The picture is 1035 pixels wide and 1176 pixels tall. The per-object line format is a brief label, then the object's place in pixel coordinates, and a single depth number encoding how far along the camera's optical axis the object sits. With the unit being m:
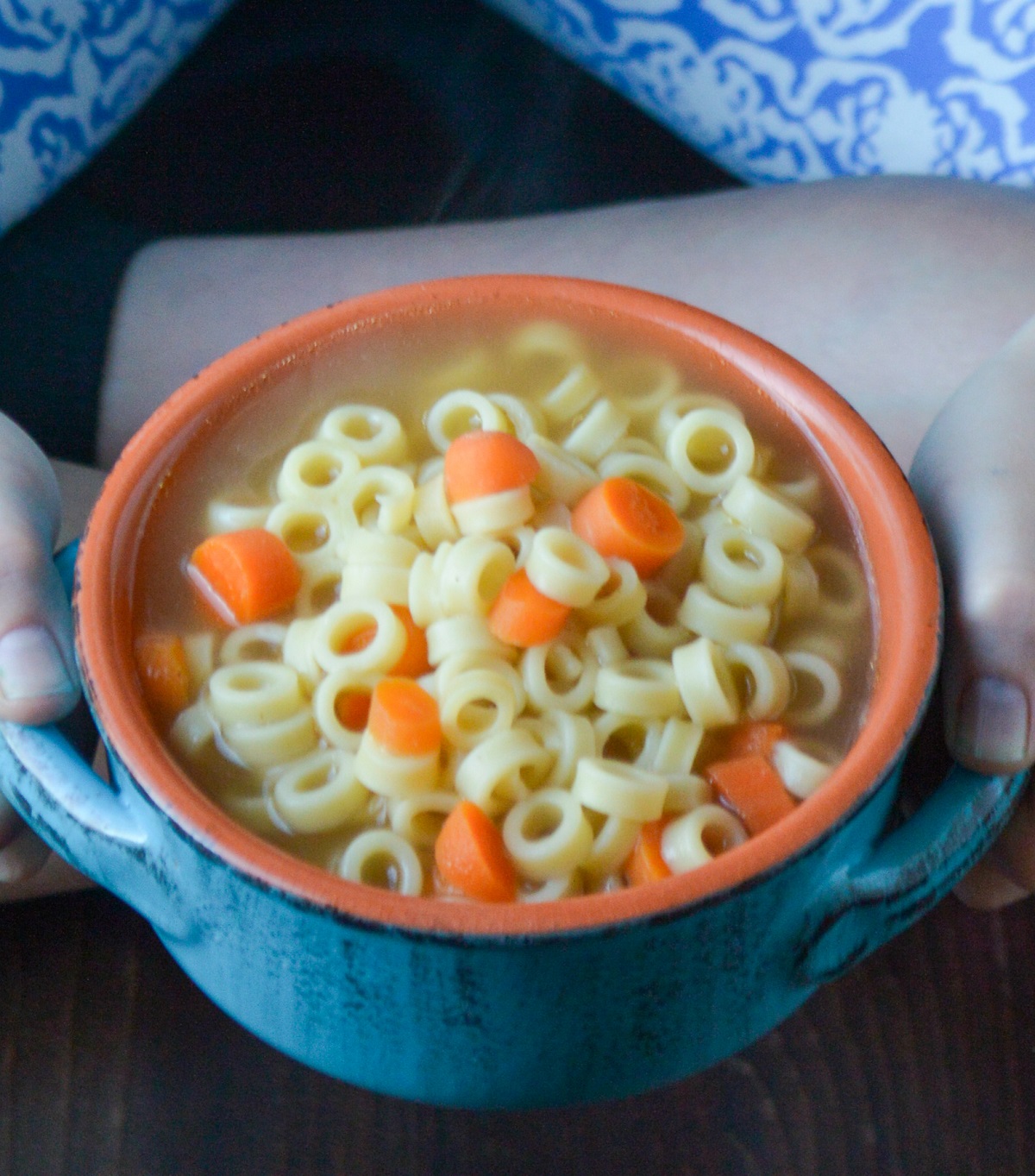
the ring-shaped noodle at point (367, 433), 0.59
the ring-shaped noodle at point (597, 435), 0.59
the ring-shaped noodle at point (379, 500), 0.55
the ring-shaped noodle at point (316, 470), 0.57
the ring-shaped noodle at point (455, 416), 0.60
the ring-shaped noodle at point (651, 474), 0.58
